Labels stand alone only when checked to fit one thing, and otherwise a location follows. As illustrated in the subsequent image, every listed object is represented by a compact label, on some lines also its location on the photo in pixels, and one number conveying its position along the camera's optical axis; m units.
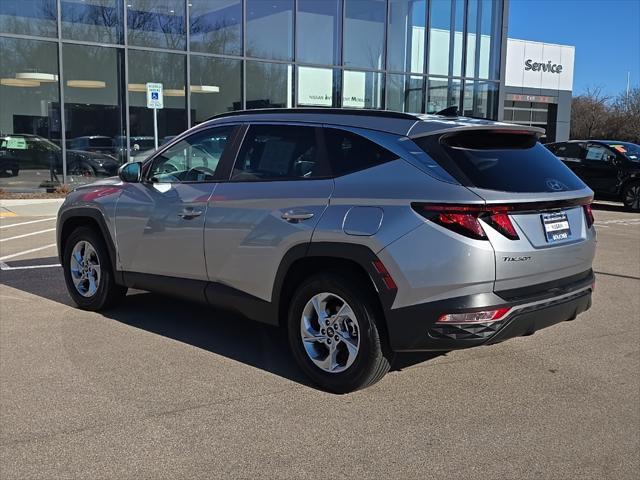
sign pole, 15.53
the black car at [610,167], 15.91
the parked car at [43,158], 16.75
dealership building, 16.88
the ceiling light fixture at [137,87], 17.84
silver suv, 3.80
